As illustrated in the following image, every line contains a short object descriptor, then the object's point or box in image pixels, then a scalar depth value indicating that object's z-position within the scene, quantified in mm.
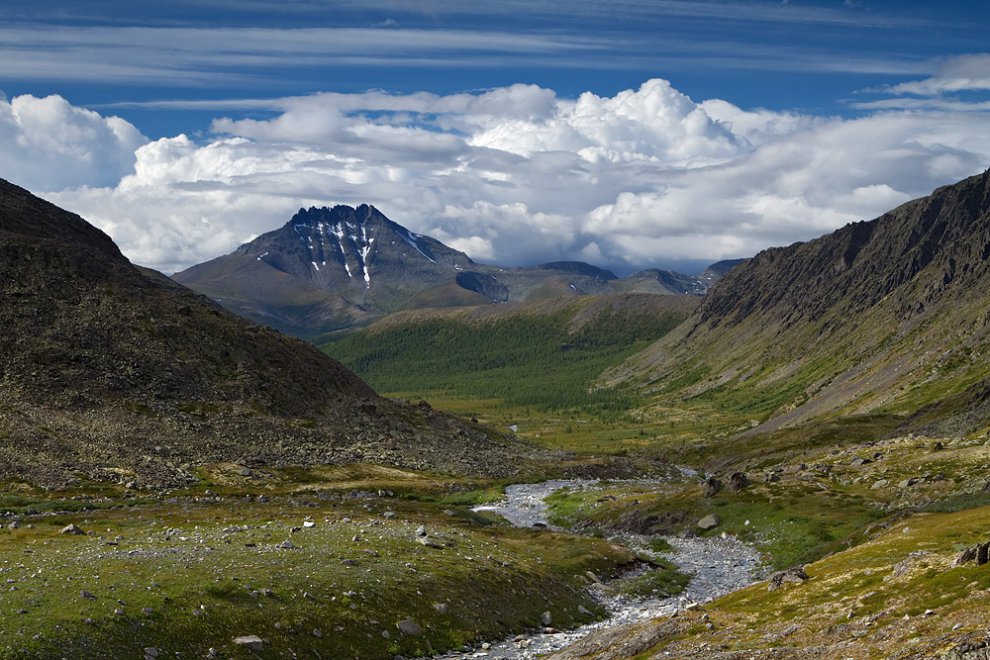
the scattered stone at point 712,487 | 106938
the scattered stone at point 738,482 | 108062
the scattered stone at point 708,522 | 96000
